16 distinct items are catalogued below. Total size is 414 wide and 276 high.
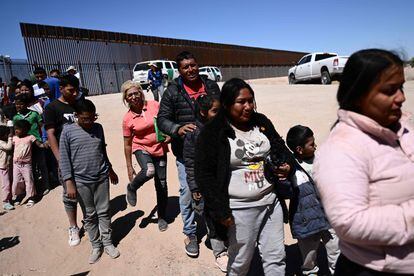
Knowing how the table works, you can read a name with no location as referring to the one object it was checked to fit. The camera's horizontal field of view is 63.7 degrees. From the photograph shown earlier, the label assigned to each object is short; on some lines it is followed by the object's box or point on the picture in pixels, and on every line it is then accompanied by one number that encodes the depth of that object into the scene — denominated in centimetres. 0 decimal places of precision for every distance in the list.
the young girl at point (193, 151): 302
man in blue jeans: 348
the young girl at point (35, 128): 610
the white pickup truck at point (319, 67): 1440
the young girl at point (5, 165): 582
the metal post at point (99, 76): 2356
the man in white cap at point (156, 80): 1294
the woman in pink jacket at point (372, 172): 124
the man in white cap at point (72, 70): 793
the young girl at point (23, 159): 583
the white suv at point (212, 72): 2375
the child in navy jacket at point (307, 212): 265
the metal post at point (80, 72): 2210
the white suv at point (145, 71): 1942
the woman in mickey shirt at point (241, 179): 236
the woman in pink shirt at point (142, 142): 408
